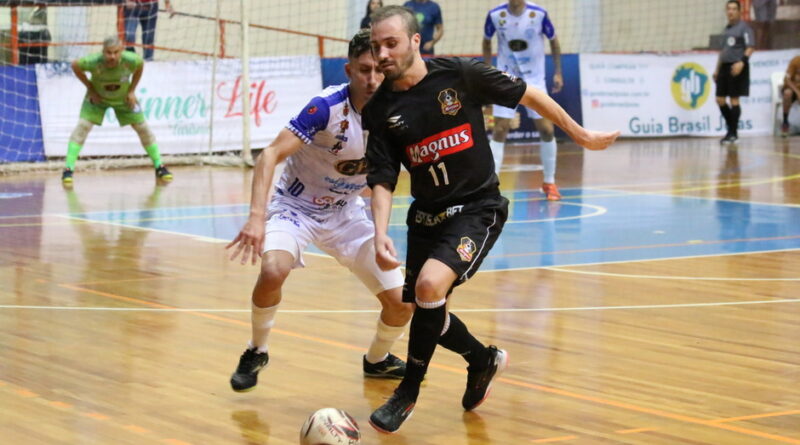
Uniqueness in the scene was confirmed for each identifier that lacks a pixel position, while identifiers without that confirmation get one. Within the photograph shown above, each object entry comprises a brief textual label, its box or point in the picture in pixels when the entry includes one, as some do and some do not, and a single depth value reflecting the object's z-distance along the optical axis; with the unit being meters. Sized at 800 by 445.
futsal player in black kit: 4.82
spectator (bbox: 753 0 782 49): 25.34
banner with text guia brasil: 22.33
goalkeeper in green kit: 15.49
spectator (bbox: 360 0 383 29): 17.80
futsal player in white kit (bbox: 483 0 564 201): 13.51
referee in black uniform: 21.52
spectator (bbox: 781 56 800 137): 22.42
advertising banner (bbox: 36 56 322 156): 17.72
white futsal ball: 4.44
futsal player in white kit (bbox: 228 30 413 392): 5.36
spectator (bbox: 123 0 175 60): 19.61
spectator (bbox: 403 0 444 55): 19.05
